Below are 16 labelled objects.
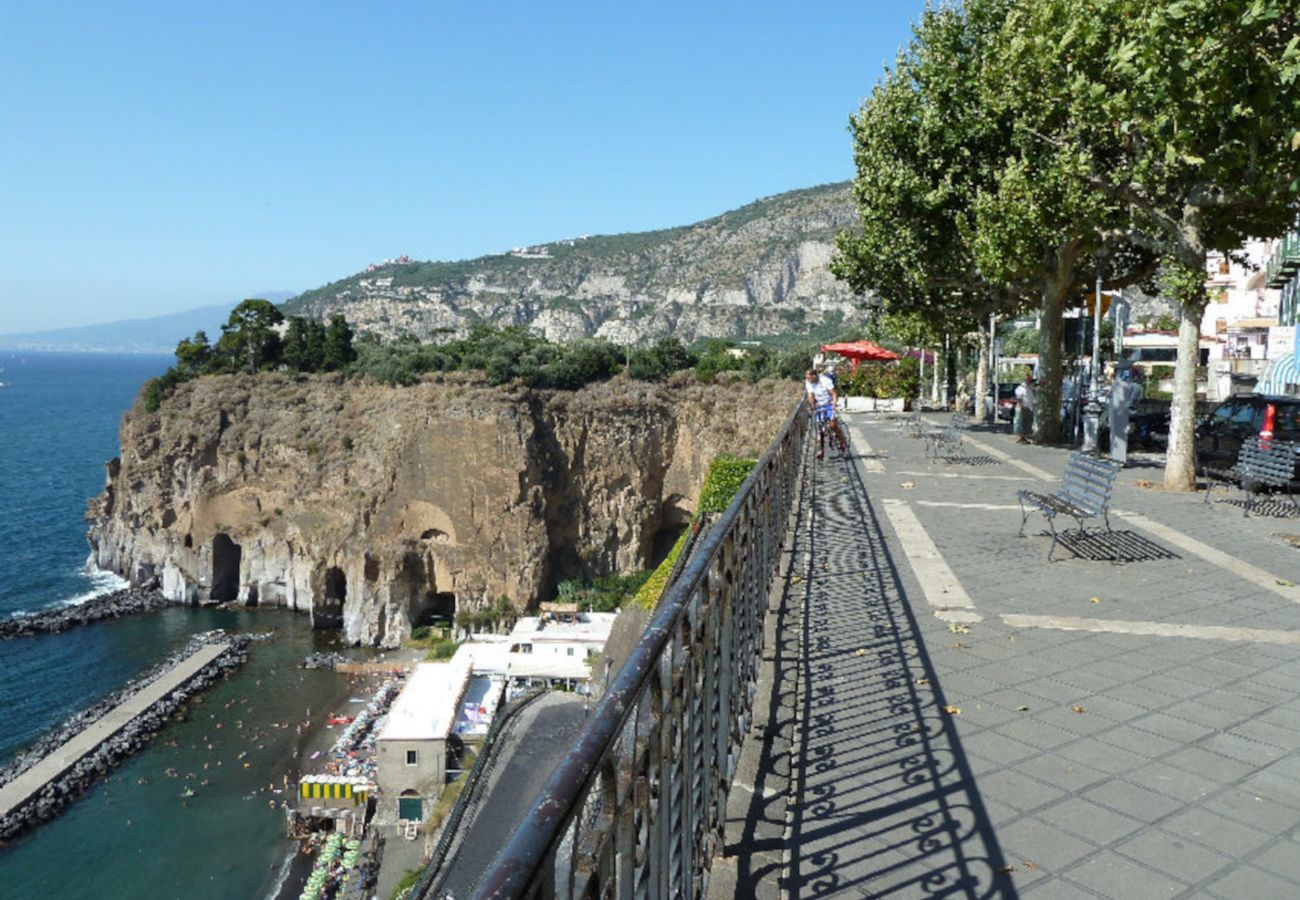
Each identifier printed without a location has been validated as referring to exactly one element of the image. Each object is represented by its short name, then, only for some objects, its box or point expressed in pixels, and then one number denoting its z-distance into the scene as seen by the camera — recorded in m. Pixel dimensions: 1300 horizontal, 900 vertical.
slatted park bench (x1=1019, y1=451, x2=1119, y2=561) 9.04
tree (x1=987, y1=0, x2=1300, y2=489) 8.80
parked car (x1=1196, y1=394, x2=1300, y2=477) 15.16
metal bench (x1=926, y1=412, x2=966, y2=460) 17.17
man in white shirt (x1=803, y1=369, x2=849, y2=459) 15.81
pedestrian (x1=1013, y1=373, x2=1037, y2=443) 21.89
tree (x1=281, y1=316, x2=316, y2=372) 59.59
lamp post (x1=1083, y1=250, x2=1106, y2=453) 18.16
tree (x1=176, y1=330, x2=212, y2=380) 59.50
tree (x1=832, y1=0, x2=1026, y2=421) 20.41
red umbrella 32.91
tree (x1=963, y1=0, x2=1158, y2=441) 14.81
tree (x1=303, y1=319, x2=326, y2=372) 59.53
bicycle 16.00
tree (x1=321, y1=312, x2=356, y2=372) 59.22
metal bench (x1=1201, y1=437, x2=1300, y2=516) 11.64
